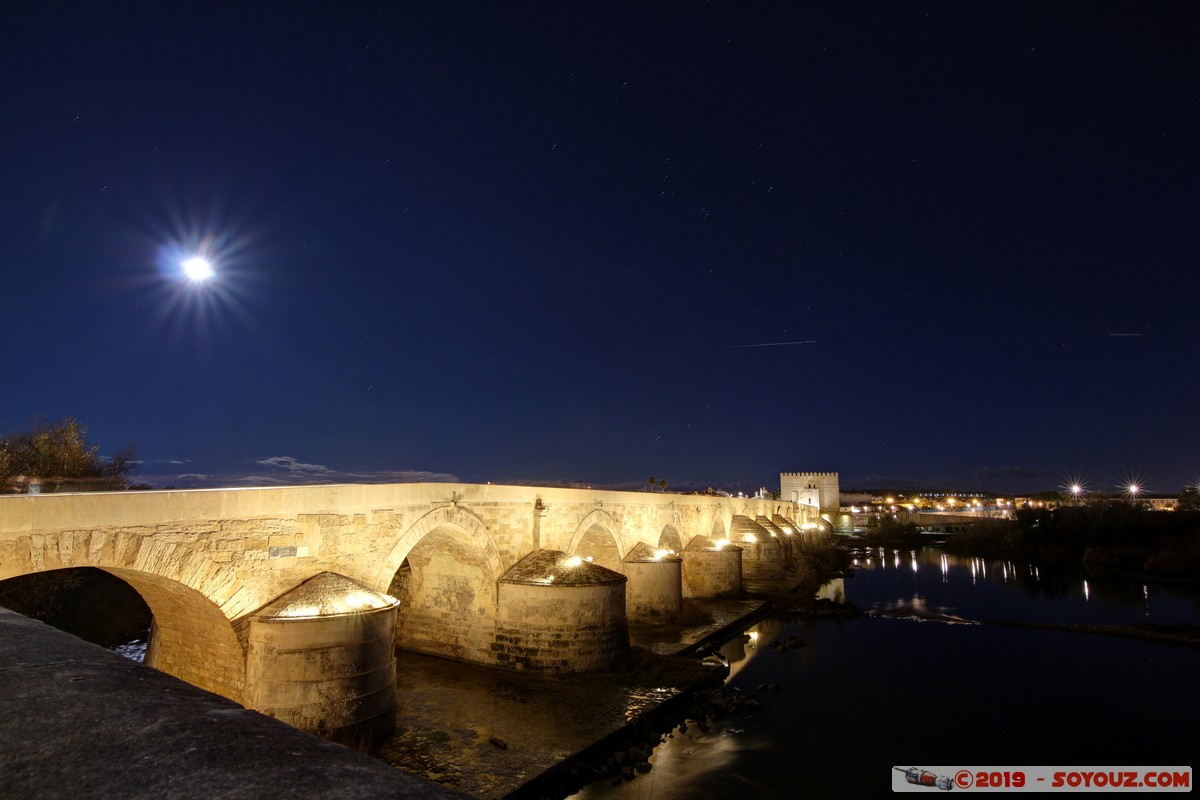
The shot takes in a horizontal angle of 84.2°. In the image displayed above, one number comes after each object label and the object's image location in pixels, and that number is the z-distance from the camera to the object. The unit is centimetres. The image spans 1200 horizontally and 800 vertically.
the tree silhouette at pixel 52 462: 1529
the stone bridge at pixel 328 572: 655
